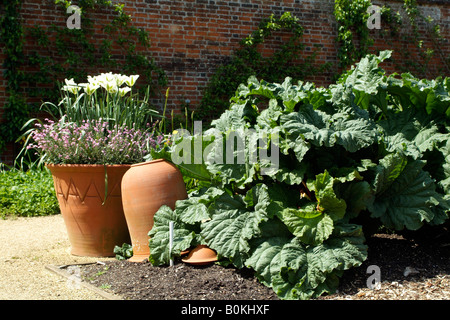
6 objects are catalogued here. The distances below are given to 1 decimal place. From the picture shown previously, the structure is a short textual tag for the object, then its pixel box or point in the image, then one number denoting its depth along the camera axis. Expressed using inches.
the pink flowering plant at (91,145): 159.9
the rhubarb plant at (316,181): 117.0
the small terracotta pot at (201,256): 130.2
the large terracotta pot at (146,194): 142.8
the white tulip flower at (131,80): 174.5
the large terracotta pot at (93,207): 157.0
